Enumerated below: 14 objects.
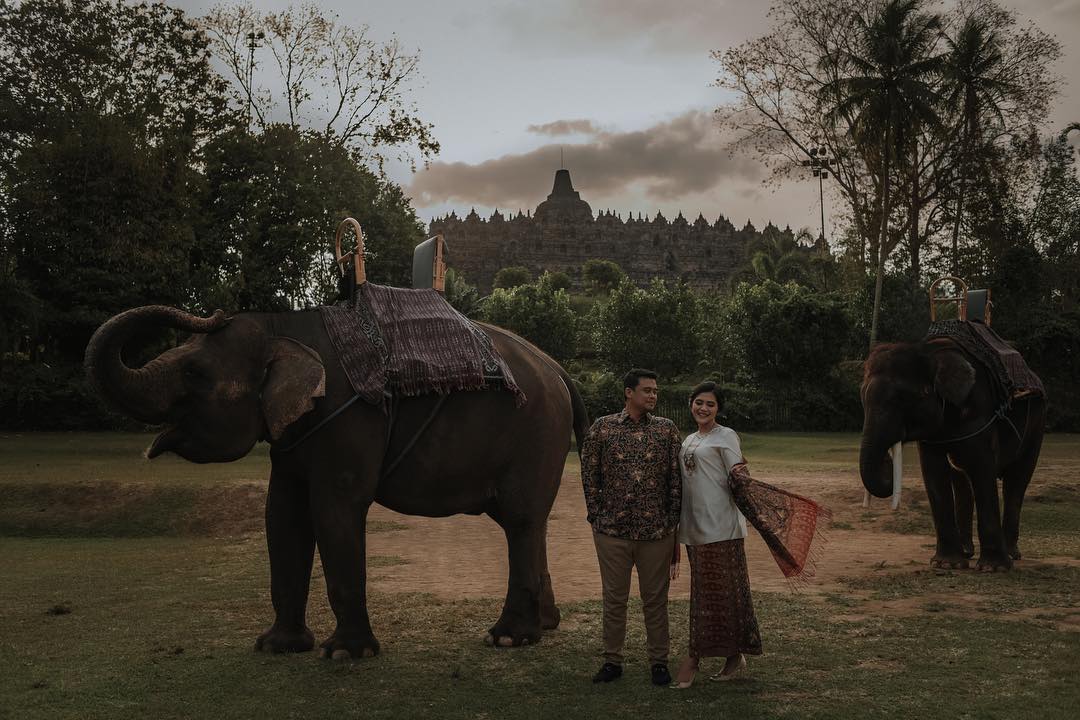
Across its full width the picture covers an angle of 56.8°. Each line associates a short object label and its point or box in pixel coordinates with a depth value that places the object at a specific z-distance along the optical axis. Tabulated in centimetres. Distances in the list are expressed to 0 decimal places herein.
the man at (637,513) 578
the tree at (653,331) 4756
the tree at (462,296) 3783
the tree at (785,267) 5818
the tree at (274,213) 2842
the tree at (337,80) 3306
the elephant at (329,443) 622
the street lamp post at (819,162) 3570
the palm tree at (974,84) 3550
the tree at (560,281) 8956
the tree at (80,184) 2441
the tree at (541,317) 5225
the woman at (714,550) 577
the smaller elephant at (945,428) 944
